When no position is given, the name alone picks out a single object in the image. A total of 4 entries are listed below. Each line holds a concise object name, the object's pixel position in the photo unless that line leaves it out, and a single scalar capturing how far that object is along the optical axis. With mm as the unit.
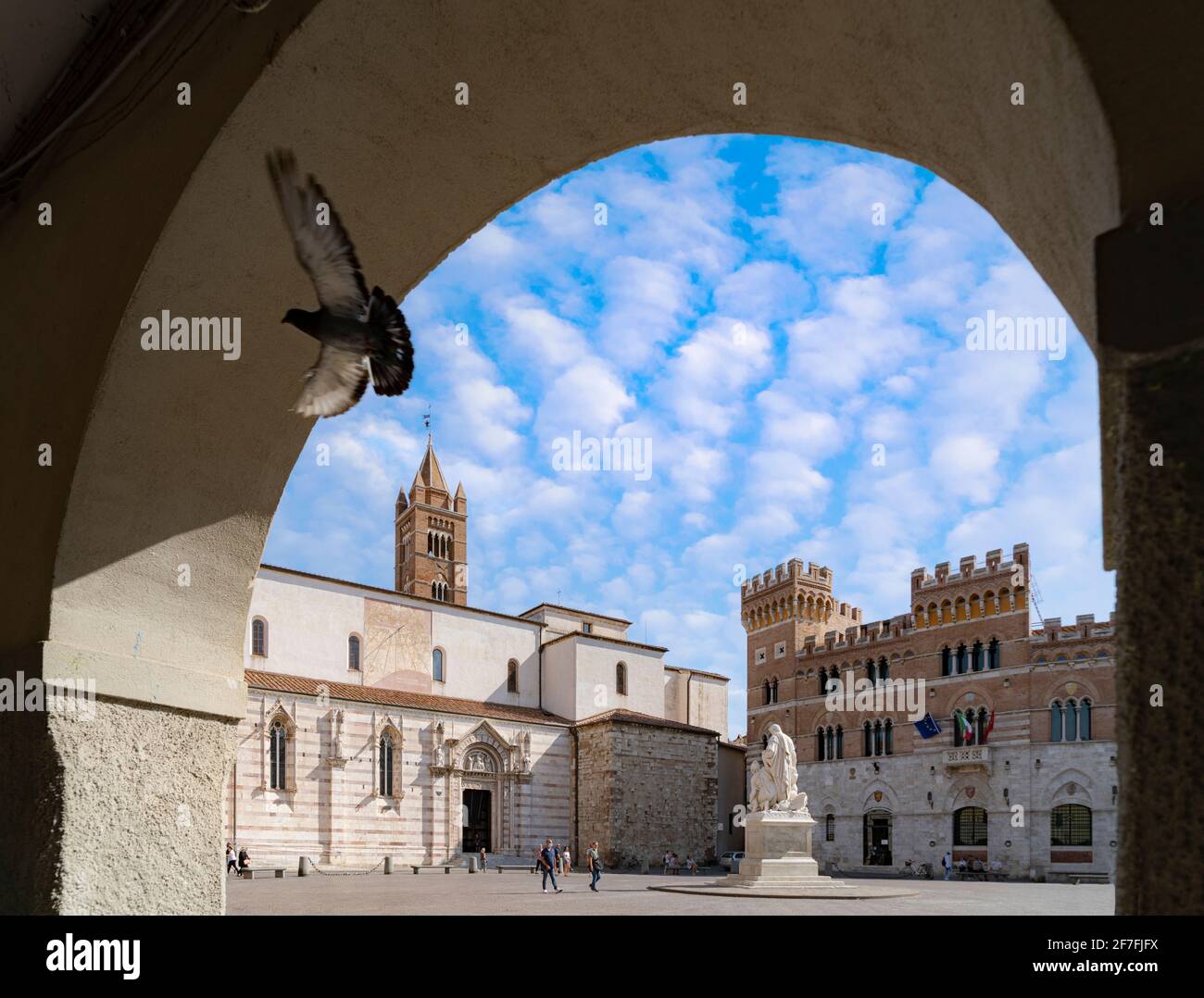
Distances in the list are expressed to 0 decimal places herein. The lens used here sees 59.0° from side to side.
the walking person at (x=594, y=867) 26172
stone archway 2186
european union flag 41719
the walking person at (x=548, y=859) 25094
